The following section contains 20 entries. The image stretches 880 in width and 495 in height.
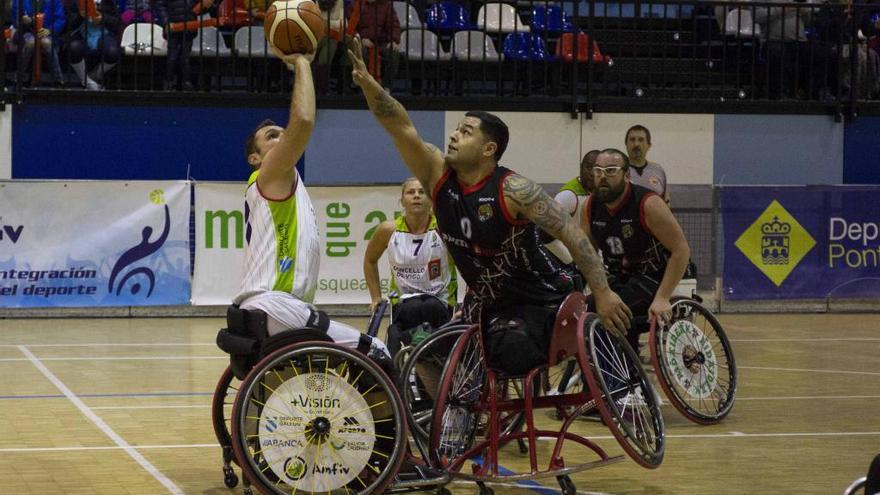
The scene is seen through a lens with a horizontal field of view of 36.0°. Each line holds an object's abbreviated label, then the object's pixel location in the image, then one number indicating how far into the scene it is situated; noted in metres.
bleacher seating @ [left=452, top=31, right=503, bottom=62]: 17.08
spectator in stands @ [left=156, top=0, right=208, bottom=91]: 15.85
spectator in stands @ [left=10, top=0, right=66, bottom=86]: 15.43
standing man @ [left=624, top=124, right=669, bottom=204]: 11.59
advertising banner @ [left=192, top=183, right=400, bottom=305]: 14.48
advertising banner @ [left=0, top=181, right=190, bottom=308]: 14.07
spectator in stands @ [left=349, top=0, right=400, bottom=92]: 16.19
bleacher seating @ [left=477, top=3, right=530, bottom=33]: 17.42
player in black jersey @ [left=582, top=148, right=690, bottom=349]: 8.55
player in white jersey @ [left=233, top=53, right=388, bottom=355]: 5.91
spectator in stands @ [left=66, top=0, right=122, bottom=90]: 15.75
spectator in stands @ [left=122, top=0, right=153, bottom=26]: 16.41
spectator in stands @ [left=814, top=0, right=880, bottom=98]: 17.48
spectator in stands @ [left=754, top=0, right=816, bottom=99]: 17.44
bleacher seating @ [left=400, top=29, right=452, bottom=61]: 16.88
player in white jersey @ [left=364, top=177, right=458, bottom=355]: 8.69
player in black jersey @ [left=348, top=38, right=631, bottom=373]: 6.19
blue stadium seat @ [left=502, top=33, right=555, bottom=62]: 17.06
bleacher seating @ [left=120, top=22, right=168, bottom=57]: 16.02
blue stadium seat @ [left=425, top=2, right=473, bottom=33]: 17.33
